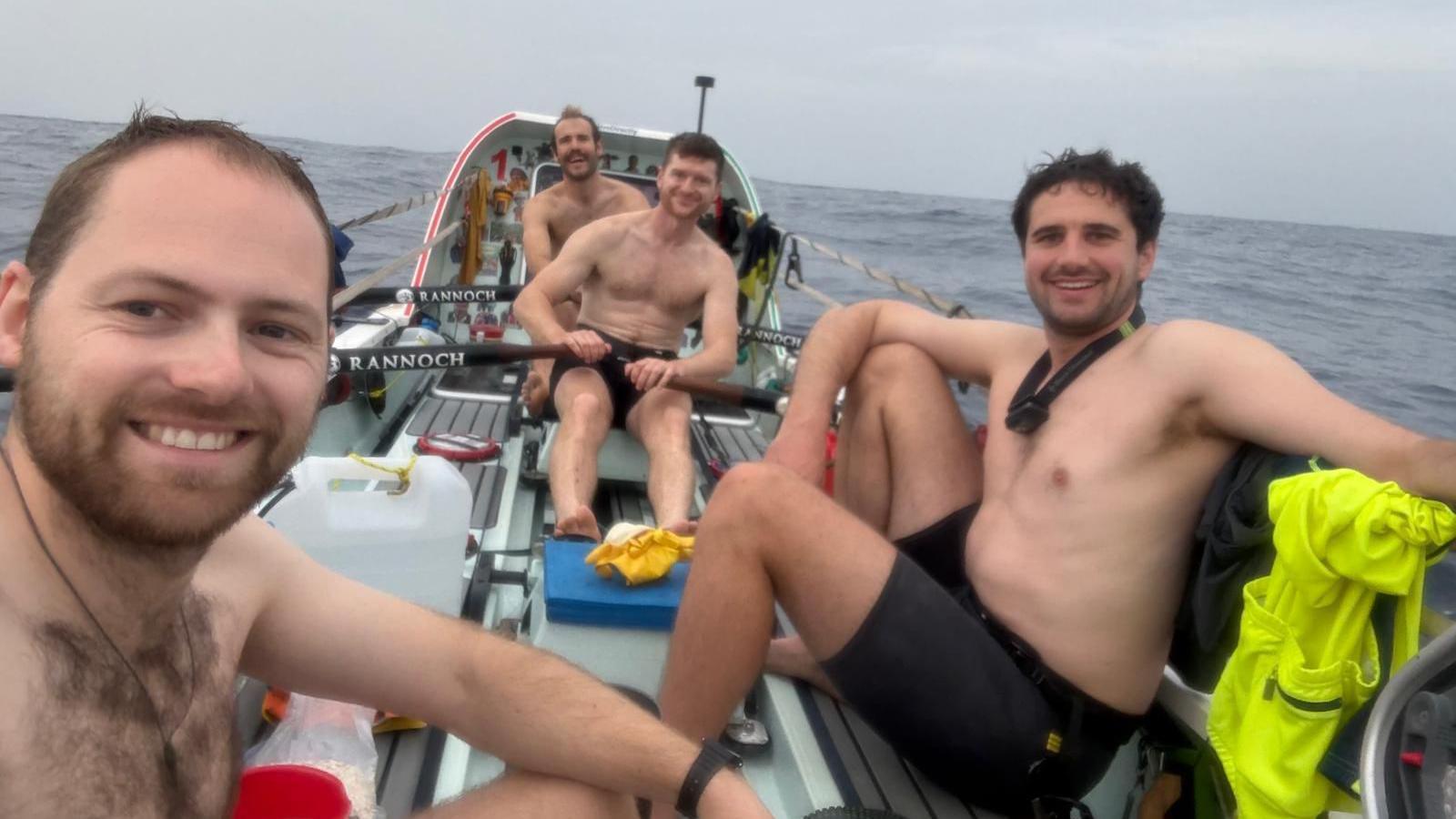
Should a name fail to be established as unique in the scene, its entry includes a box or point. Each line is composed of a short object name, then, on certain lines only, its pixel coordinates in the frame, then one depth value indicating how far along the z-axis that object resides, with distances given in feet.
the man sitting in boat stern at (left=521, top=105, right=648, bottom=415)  20.65
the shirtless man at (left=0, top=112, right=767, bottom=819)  3.86
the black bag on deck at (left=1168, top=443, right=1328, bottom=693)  6.43
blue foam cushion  9.11
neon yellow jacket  5.24
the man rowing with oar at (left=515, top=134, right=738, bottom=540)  12.91
